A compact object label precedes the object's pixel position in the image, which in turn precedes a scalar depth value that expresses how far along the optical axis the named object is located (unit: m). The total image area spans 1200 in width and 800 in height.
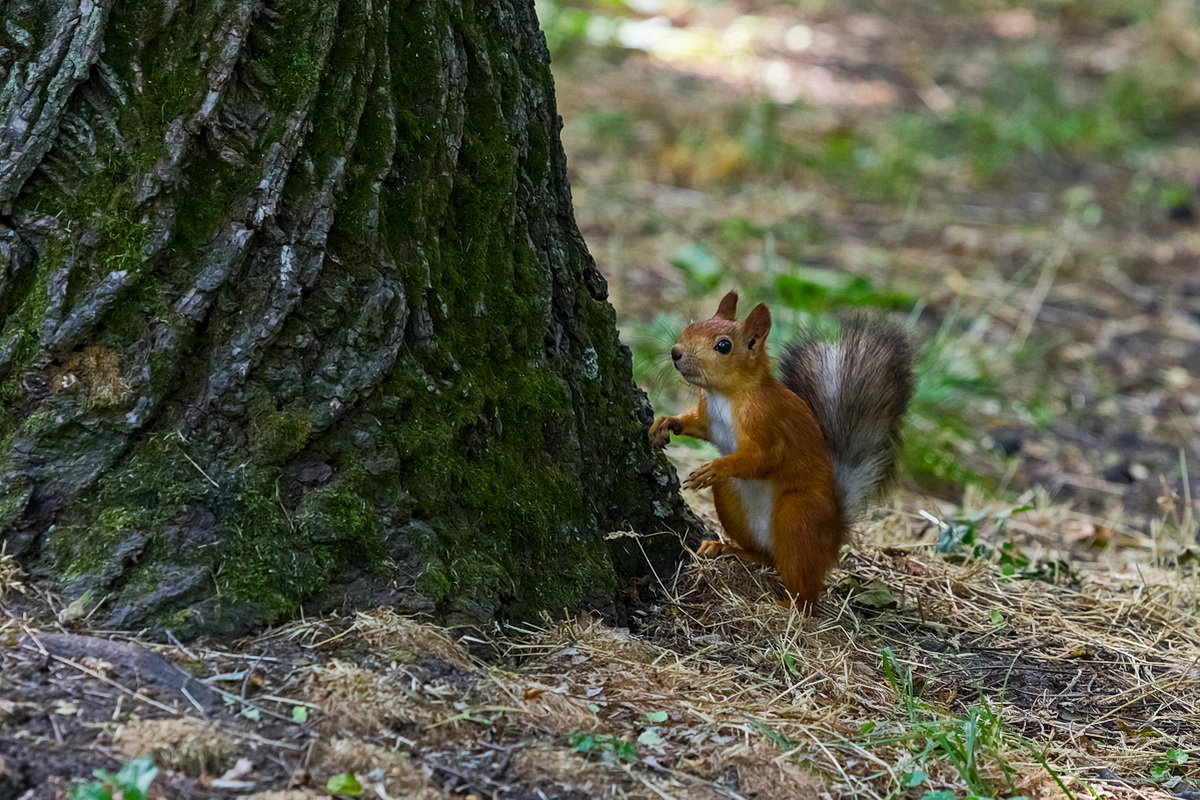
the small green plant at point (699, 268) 11.21
